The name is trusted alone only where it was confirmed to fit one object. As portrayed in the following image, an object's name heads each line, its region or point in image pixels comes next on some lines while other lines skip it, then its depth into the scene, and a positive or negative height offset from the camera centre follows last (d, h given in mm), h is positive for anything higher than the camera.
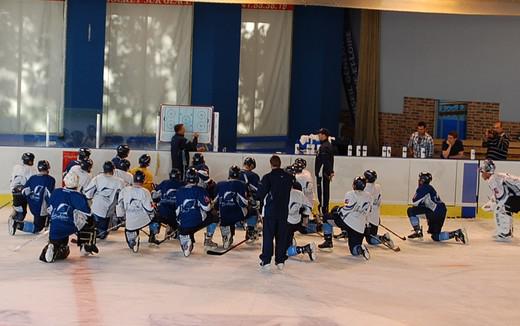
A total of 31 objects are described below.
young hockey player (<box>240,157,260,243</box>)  15891 -1021
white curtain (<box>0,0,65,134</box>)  24781 +1438
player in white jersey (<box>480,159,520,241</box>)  17312 -946
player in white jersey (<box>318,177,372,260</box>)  14969 -1195
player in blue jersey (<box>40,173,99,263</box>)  13789 -1269
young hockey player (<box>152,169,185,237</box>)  15750 -1130
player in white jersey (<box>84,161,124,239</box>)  15672 -1072
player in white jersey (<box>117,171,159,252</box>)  14930 -1210
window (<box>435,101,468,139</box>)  25531 +352
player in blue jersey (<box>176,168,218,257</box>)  14820 -1164
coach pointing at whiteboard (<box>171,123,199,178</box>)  19453 -483
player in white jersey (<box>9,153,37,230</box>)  16250 -998
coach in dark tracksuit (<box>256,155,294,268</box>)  13812 -1042
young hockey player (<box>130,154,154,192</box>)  17094 -803
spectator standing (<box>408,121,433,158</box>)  20766 -213
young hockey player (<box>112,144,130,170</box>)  17142 -538
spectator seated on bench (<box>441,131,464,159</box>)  20828 -287
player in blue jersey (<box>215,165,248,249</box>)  15438 -1069
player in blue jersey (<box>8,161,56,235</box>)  15906 -1178
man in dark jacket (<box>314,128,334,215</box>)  18516 -679
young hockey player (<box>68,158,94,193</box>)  16058 -841
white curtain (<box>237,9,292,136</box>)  25906 +1329
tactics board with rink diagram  20406 +48
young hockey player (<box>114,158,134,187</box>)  16562 -803
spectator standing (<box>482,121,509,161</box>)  21000 -177
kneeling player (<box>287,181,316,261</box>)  14406 -1196
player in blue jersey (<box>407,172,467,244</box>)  16859 -1198
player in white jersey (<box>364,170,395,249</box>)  15984 -1292
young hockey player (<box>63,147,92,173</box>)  16552 -576
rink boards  19578 -793
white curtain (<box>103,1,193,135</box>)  25031 +1336
